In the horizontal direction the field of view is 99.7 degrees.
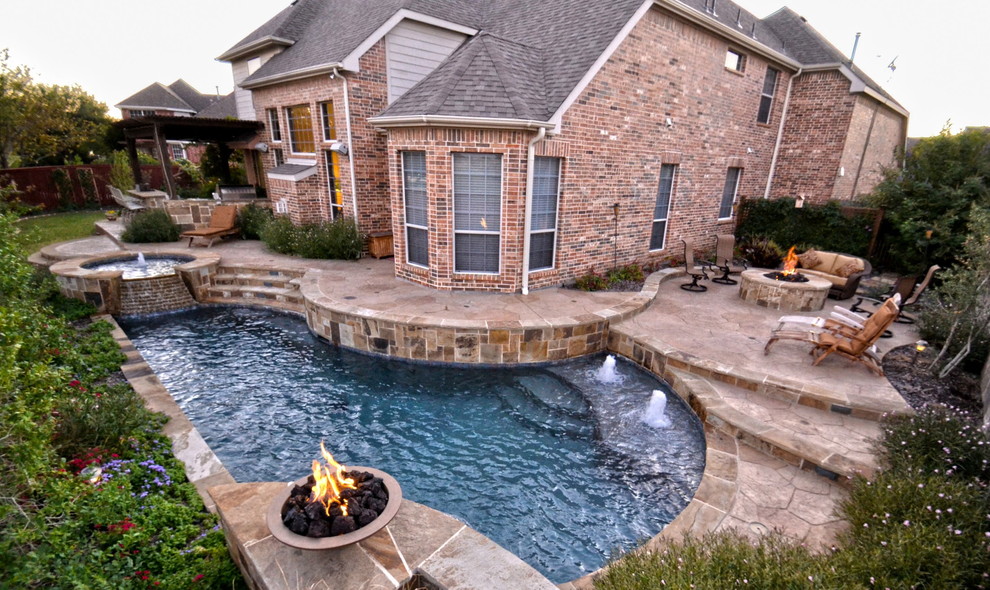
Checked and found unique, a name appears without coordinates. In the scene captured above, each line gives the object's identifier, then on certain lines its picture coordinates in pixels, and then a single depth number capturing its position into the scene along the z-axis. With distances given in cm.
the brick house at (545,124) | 806
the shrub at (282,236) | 1173
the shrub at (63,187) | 1900
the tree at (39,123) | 1786
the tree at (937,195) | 943
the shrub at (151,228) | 1243
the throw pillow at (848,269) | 944
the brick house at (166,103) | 3441
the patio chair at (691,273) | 975
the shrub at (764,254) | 1134
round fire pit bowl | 256
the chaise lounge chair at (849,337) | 570
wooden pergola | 1315
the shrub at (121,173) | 1913
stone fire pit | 830
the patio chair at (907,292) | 800
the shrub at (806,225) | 1132
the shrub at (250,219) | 1354
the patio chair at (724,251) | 1103
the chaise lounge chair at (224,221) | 1295
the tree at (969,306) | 555
